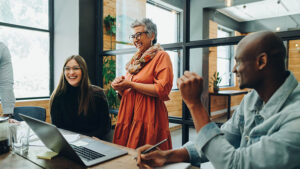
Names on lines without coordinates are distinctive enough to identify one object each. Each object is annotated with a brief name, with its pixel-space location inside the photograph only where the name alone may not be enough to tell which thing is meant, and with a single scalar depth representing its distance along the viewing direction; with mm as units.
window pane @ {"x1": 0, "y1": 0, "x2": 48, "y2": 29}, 3318
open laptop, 952
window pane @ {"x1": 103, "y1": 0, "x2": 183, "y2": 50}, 3381
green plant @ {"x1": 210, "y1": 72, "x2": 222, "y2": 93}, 2889
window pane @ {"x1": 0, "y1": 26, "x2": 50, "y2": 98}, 3406
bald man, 664
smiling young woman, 1984
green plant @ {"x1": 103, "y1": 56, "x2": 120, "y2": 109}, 3490
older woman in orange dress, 1737
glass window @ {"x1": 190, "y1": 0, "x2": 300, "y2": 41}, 2150
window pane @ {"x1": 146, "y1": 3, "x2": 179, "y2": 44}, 2975
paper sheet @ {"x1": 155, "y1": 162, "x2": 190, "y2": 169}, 942
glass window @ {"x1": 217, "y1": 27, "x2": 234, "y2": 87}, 2534
